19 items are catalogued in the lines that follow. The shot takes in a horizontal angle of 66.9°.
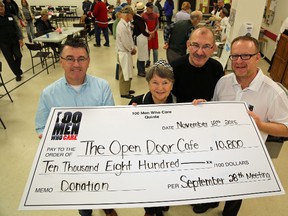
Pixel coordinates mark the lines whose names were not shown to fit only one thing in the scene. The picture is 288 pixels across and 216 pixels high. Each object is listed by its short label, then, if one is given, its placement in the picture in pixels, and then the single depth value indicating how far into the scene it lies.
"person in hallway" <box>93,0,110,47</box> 8.52
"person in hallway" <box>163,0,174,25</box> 11.00
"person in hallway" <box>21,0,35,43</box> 8.88
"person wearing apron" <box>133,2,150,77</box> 5.31
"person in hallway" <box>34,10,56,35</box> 6.99
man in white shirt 1.53
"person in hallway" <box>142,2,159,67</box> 5.70
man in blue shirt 1.59
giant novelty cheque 1.24
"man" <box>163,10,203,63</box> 4.09
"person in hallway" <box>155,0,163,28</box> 11.52
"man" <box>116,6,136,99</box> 4.35
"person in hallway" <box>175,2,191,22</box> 5.88
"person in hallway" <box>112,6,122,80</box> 5.84
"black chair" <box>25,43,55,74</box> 5.96
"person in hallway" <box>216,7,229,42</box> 5.25
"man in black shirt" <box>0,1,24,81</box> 5.20
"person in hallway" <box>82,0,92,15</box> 12.11
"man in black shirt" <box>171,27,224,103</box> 1.85
